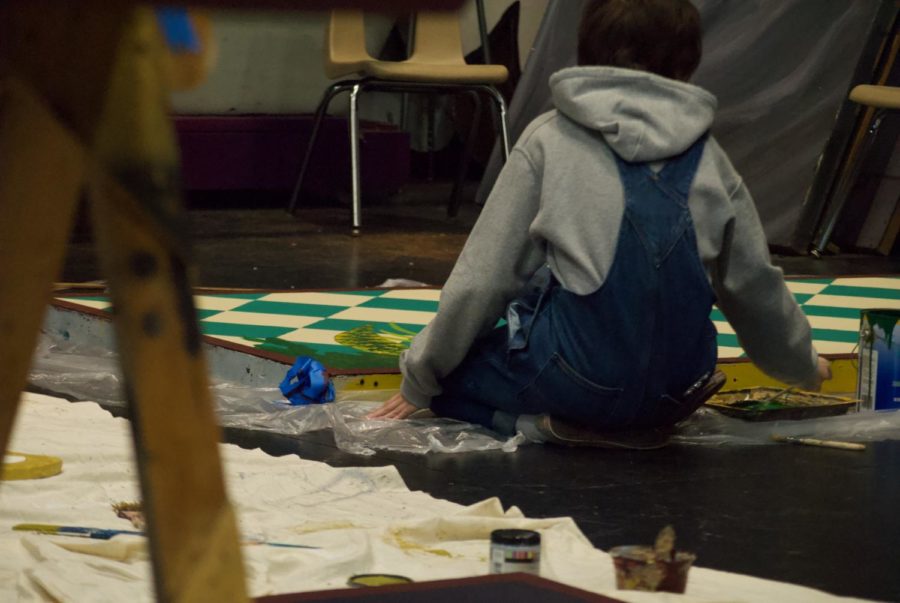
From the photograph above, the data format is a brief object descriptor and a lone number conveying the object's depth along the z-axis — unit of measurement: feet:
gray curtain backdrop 28.51
